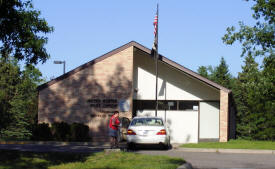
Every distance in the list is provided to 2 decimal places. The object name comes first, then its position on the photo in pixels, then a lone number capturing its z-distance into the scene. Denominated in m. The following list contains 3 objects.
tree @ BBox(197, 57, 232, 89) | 82.14
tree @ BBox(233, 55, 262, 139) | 65.81
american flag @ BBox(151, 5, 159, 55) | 27.11
